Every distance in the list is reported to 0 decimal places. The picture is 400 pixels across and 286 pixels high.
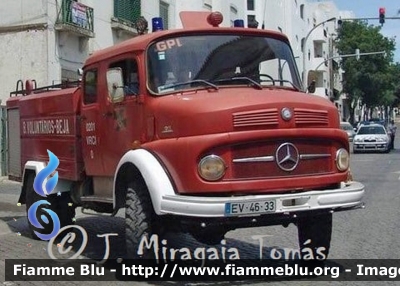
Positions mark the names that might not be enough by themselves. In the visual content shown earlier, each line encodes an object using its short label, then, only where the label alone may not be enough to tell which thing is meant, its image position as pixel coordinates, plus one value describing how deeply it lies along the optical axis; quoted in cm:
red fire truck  628
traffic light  3055
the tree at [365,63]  7294
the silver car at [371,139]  3500
